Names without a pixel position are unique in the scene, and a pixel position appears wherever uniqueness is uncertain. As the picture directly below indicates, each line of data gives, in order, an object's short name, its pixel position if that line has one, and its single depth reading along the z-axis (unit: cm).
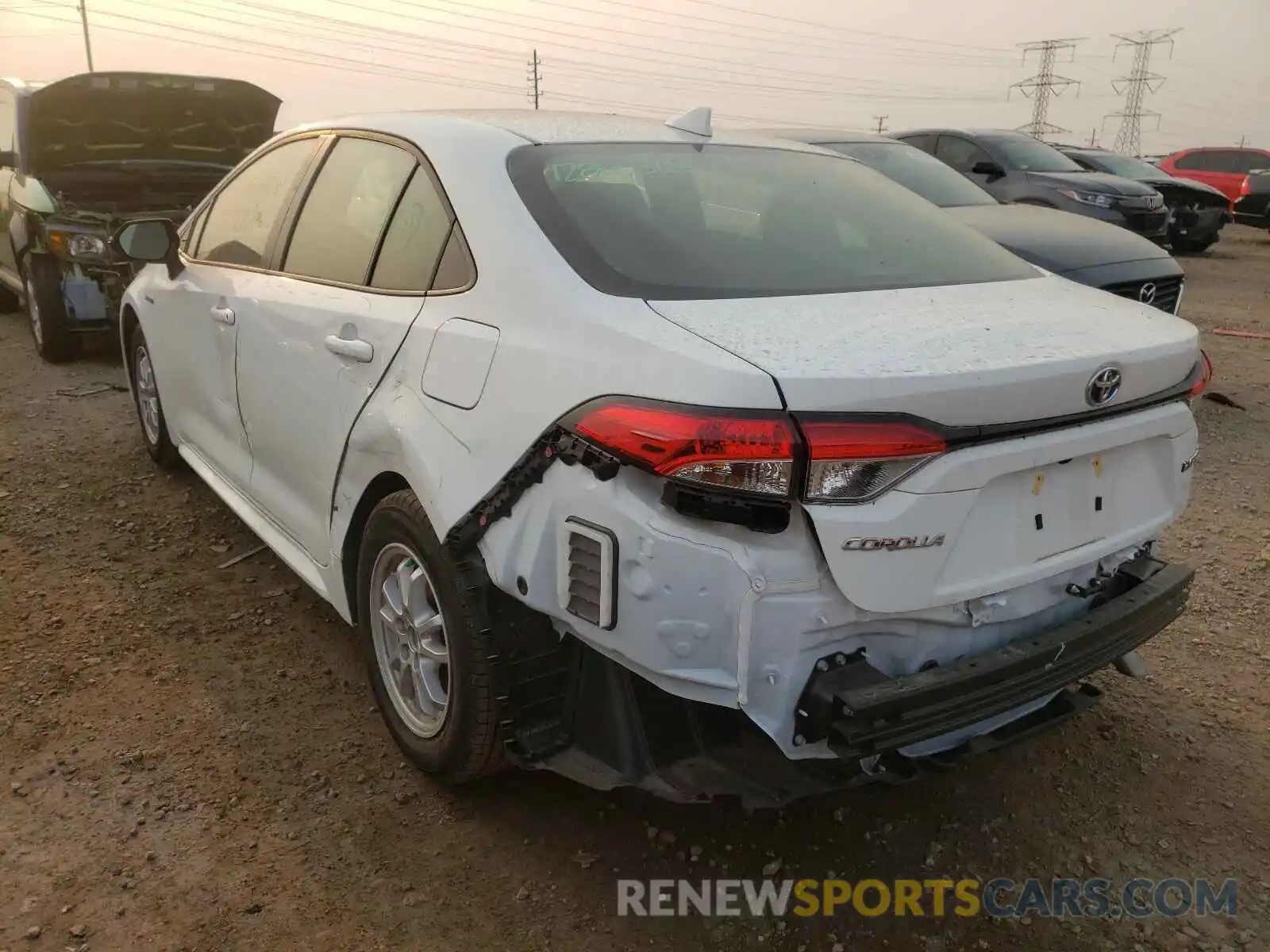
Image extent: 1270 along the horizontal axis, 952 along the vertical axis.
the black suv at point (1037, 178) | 998
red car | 1909
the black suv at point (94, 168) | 687
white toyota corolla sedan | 178
